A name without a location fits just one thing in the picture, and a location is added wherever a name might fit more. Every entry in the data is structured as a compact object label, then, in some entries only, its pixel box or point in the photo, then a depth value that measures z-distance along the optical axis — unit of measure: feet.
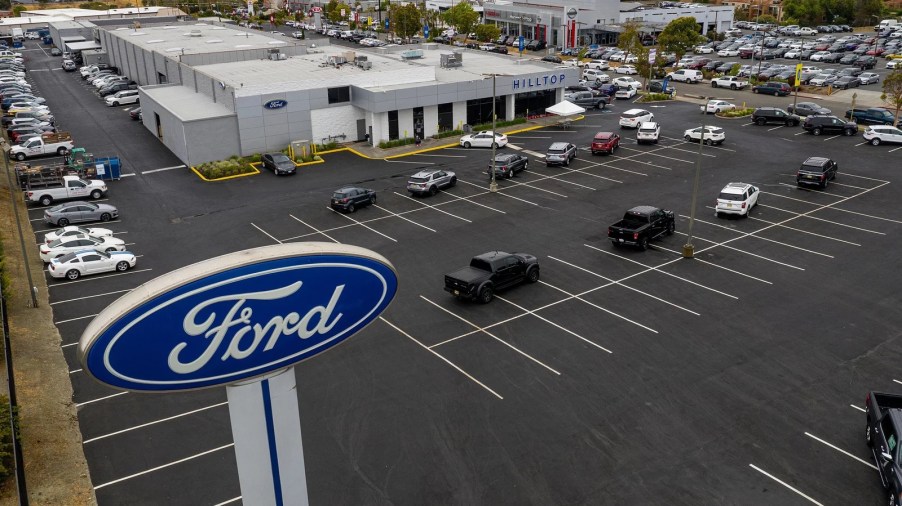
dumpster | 159.63
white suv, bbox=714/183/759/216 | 128.26
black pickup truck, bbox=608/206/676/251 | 114.21
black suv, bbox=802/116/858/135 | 187.52
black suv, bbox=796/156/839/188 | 143.43
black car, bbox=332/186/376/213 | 135.74
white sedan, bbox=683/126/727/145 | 181.27
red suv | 171.73
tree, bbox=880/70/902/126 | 197.12
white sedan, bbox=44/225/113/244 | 118.04
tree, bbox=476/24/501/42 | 369.50
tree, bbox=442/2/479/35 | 378.12
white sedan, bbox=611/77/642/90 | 250.86
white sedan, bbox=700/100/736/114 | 218.24
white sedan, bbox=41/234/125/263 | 113.19
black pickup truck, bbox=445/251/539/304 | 96.63
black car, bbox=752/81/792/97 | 246.06
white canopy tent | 201.57
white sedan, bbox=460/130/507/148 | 182.91
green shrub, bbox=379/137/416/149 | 184.85
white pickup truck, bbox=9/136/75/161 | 181.57
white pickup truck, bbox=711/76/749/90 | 260.62
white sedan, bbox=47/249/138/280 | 108.58
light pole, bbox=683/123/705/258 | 111.96
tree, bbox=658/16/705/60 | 289.94
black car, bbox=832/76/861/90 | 261.03
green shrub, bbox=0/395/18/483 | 62.95
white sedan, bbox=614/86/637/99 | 245.45
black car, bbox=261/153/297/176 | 162.61
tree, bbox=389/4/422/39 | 370.12
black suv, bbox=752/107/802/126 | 201.05
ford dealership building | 175.42
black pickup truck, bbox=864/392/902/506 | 57.82
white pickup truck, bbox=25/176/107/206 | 146.10
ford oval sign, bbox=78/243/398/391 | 33.12
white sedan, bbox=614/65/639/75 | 292.81
